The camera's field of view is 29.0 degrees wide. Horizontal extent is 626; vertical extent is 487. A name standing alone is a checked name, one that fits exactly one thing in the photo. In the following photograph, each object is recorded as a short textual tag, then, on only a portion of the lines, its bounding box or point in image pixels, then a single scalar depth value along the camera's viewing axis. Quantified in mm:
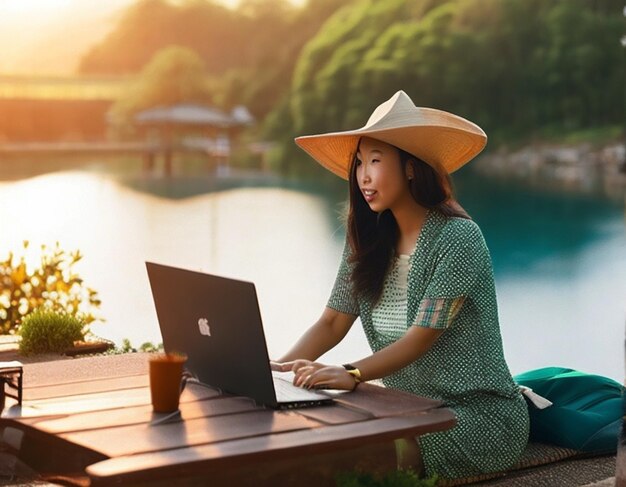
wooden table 1787
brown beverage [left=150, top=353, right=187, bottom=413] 1995
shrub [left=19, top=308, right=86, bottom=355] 4355
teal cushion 2965
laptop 2041
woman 2559
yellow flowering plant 5000
